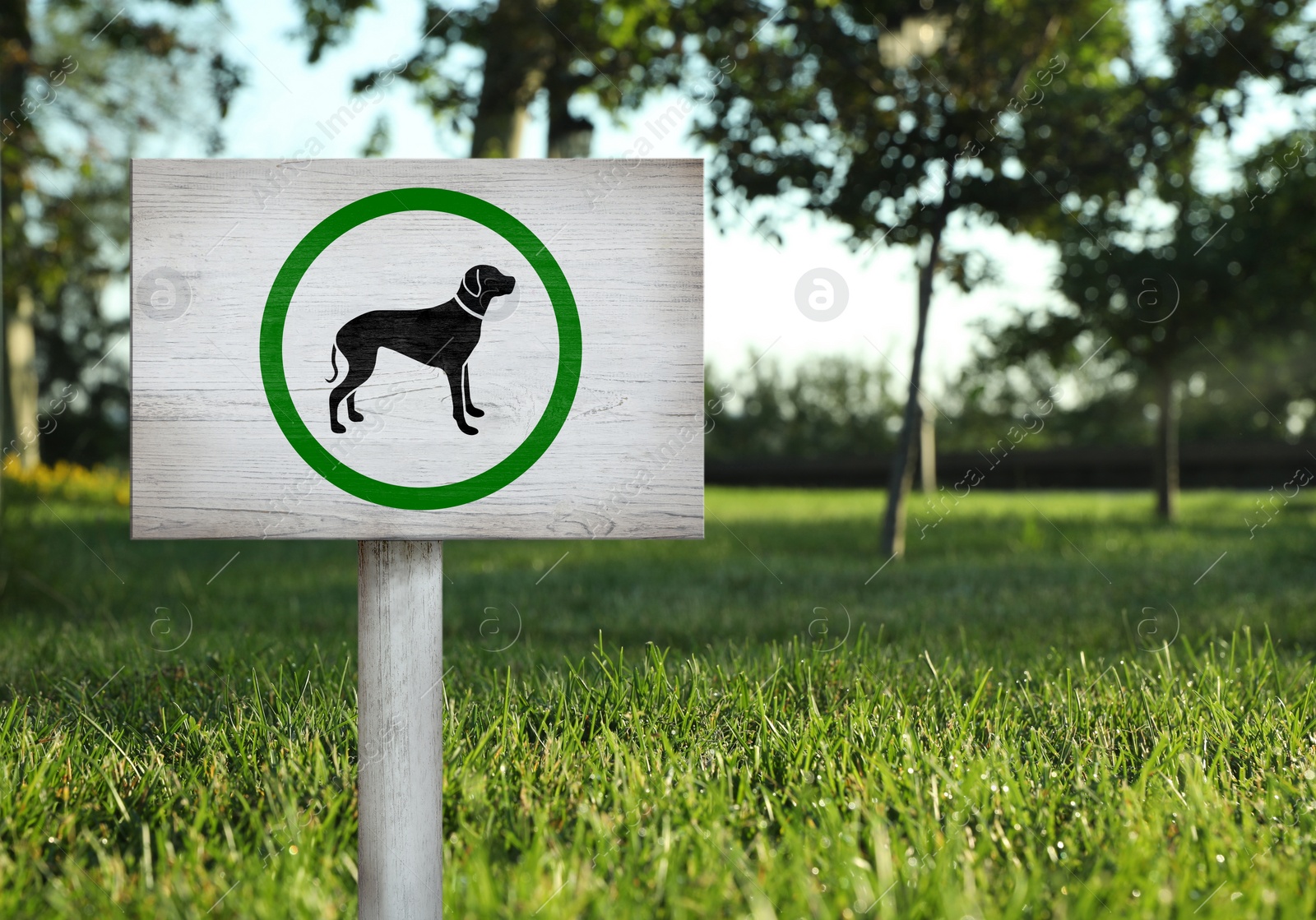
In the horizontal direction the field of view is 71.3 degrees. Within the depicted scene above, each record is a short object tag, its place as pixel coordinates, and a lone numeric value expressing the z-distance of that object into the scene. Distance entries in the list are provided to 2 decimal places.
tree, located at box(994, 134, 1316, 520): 10.58
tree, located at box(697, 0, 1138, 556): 7.23
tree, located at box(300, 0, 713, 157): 7.57
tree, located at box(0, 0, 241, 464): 8.00
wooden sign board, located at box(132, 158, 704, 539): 1.87
